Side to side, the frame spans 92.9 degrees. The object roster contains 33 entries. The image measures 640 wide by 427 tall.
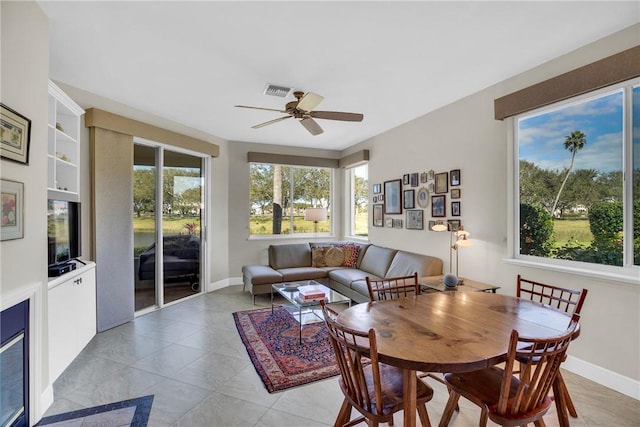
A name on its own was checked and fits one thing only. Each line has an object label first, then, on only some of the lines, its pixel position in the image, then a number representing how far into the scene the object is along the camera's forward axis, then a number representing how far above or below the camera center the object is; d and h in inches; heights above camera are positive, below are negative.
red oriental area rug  98.4 -52.7
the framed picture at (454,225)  137.2 -5.5
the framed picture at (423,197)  159.8 +8.3
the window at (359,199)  222.5 +10.4
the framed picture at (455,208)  140.6 +2.0
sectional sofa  157.9 -32.6
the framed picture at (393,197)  180.1 +9.8
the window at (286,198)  227.1 +11.8
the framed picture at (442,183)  147.1 +14.8
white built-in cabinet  91.6 -34.8
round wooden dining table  52.2 -24.5
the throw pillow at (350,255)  205.0 -28.7
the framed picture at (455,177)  140.4 +16.9
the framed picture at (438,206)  148.5 +3.3
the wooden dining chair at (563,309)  69.0 -31.6
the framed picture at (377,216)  199.9 -2.2
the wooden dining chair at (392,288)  88.0 -23.9
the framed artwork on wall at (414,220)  163.6 -3.9
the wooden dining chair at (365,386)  53.7 -34.1
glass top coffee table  130.3 -39.3
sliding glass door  160.2 -6.4
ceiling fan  114.2 +39.5
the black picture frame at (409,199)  169.0 +8.0
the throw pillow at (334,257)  204.2 -29.8
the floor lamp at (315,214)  216.8 -0.9
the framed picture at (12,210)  64.1 +0.6
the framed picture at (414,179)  166.6 +18.4
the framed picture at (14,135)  63.6 +17.3
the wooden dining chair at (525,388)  50.9 -31.9
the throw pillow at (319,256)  203.9 -29.2
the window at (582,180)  88.7 +11.0
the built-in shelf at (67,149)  108.5 +25.0
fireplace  65.5 -34.7
